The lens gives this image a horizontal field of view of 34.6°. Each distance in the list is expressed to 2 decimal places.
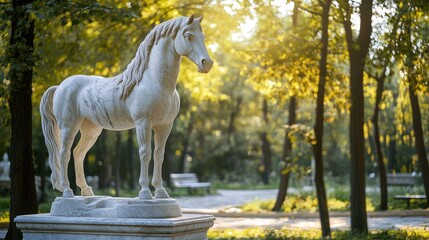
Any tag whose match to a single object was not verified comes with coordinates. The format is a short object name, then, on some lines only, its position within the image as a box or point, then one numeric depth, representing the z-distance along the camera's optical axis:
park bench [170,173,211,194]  30.61
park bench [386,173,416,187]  24.59
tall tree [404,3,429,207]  17.44
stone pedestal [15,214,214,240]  8.05
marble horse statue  8.32
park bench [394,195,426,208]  19.45
